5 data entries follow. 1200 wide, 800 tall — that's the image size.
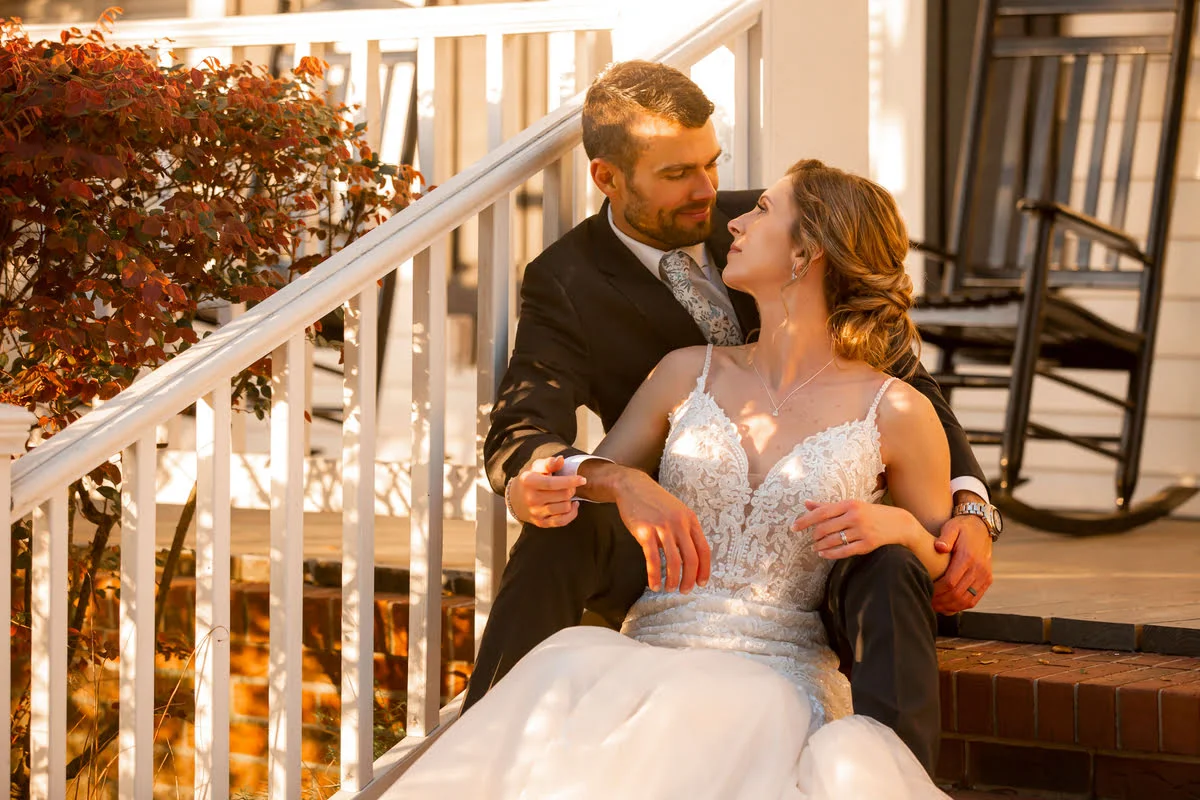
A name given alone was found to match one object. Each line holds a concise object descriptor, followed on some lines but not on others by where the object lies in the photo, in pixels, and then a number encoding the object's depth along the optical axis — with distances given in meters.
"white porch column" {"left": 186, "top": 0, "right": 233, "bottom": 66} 8.74
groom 3.62
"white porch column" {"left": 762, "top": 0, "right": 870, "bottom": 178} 5.55
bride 3.22
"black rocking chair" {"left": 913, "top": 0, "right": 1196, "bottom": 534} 7.66
